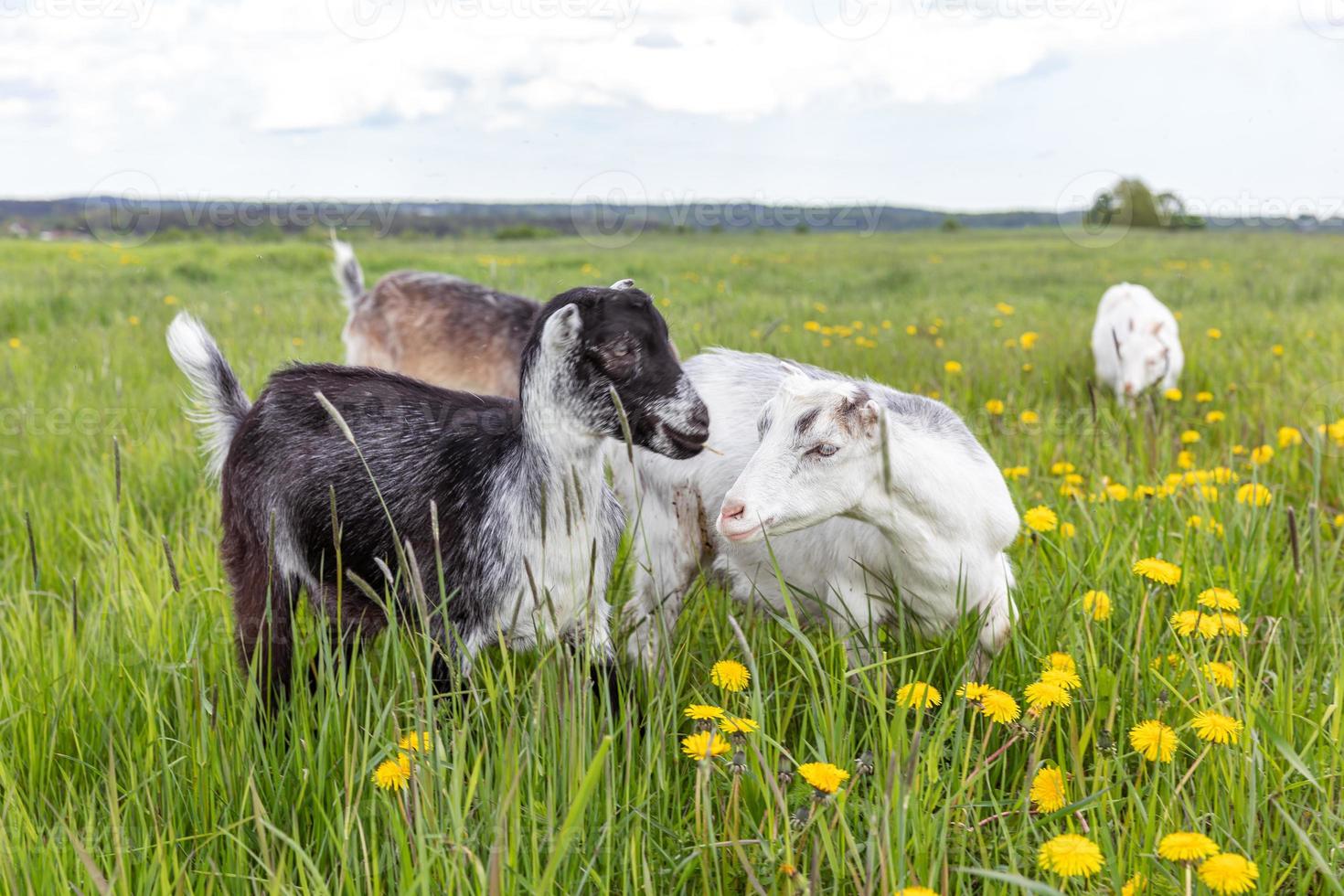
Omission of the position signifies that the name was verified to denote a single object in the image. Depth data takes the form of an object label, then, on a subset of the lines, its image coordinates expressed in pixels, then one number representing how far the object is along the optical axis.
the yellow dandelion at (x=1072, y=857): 1.55
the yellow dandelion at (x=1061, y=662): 2.34
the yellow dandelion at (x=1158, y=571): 2.63
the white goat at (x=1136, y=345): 6.29
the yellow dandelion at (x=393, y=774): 1.87
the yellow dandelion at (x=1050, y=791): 1.96
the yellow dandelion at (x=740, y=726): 1.93
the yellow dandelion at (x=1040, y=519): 3.02
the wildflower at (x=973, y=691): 2.11
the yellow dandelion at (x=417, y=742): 1.77
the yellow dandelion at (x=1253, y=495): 3.57
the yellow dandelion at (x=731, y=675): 2.18
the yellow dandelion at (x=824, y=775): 1.73
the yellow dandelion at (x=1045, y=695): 2.02
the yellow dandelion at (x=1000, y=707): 2.07
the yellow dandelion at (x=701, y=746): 1.88
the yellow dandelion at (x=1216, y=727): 2.02
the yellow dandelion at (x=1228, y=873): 1.54
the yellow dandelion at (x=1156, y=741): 2.03
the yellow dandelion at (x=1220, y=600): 2.46
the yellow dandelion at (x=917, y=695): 2.01
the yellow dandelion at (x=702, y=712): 1.93
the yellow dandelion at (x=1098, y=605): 2.76
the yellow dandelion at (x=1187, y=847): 1.56
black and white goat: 2.40
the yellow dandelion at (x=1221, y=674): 2.30
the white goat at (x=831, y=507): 2.41
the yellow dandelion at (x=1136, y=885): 1.75
